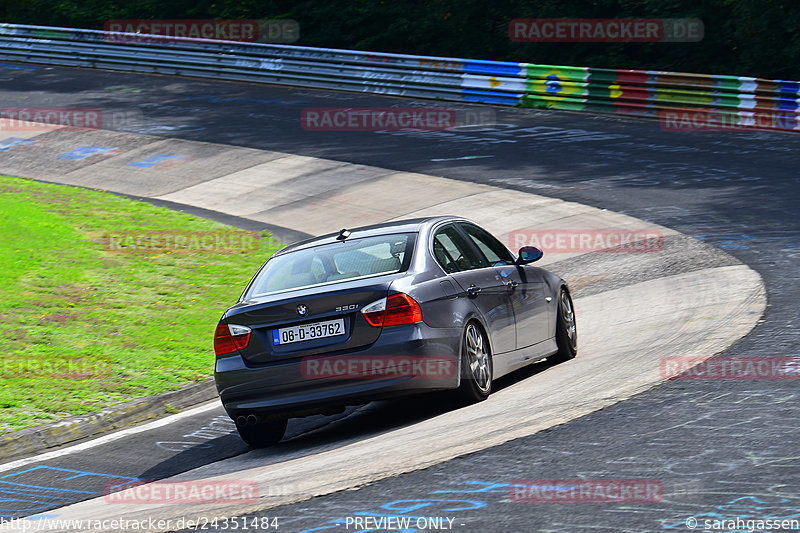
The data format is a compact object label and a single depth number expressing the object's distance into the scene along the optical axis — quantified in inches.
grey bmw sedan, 590.9
